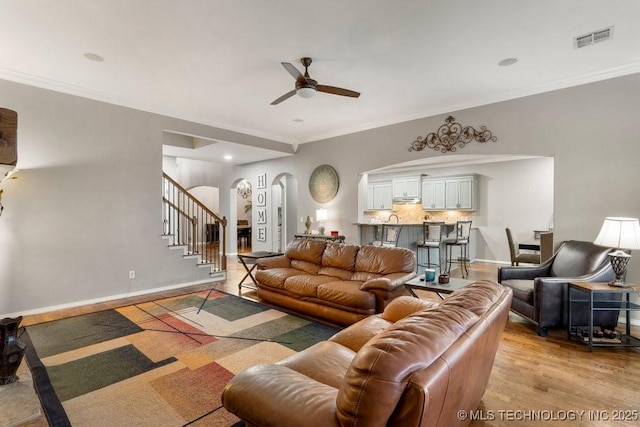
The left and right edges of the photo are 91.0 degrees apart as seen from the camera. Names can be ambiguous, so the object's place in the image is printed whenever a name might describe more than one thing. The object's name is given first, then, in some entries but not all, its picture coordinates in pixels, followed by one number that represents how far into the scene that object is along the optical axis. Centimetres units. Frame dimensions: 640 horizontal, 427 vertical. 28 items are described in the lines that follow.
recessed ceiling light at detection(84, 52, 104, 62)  340
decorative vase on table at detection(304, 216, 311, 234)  697
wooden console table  636
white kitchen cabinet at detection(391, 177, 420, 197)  909
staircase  542
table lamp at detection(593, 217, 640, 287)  295
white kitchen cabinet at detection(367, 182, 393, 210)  972
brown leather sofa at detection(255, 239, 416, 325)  330
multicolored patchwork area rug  205
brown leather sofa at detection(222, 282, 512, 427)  94
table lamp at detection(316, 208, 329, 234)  672
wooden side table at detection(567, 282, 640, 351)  296
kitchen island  612
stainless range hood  916
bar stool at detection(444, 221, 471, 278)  655
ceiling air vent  296
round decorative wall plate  663
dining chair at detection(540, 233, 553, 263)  461
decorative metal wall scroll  476
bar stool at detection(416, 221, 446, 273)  602
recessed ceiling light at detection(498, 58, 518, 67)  349
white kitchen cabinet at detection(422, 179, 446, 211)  879
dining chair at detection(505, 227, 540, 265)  571
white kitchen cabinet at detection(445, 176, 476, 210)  835
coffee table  318
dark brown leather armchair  327
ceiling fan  327
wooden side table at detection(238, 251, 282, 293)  505
